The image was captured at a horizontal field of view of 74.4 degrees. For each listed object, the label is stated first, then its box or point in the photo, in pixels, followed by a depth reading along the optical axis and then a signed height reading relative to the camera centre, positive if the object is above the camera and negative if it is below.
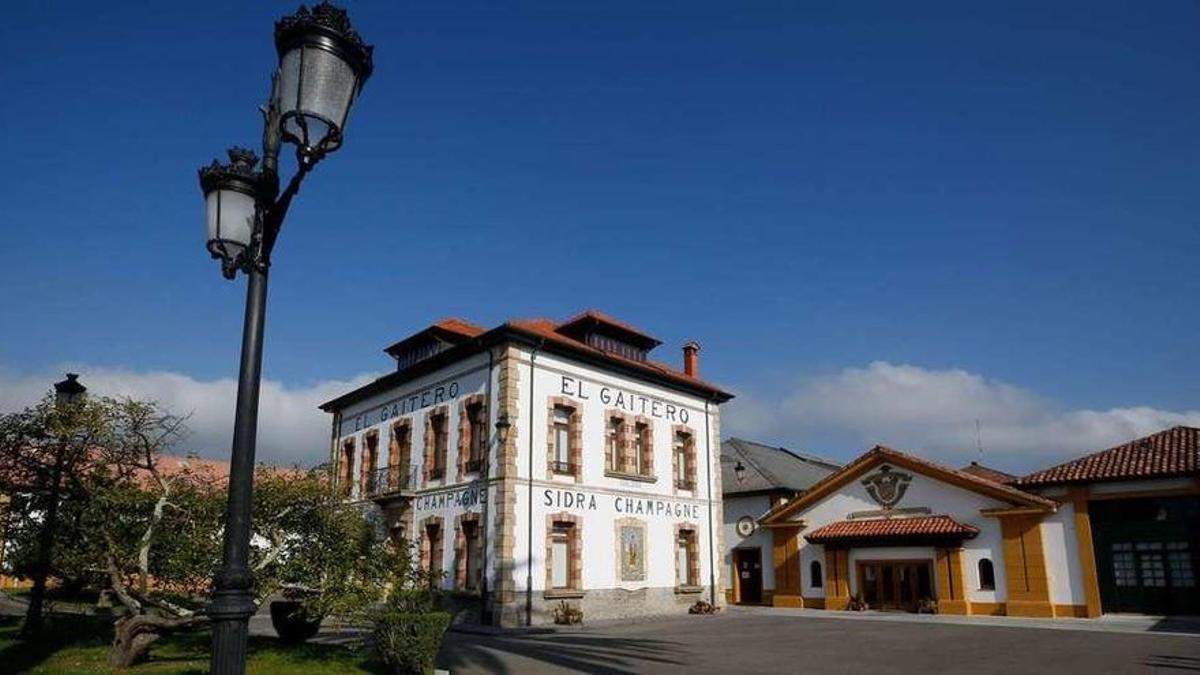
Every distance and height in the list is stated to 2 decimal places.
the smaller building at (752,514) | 30.17 +0.56
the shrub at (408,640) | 10.99 -1.48
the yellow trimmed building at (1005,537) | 21.83 -0.31
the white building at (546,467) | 20.75 +1.85
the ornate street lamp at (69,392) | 11.60 +2.06
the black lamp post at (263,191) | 3.73 +1.78
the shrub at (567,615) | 20.39 -2.14
